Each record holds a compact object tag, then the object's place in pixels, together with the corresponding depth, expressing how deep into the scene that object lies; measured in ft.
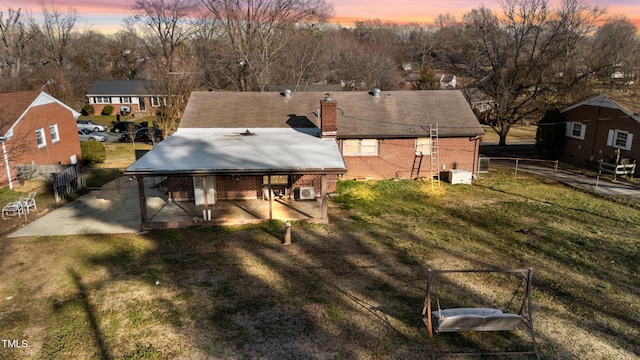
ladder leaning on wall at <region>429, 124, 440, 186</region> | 77.56
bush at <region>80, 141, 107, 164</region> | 95.81
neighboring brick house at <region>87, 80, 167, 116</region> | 191.93
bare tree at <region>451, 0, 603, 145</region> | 120.88
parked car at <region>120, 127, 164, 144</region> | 124.69
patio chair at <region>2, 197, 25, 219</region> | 59.93
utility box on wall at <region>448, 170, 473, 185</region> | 77.66
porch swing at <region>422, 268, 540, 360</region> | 30.42
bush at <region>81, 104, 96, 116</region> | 190.49
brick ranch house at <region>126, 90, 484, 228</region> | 56.49
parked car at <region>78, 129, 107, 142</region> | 128.54
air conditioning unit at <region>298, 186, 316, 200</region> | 63.26
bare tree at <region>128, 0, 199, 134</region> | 130.31
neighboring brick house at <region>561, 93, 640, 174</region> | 84.48
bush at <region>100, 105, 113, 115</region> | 192.44
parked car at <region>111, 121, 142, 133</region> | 147.54
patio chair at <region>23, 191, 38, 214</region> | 61.00
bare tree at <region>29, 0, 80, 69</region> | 236.63
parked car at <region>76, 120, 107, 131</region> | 147.69
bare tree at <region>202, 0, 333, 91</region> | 154.92
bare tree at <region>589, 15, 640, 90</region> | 137.39
